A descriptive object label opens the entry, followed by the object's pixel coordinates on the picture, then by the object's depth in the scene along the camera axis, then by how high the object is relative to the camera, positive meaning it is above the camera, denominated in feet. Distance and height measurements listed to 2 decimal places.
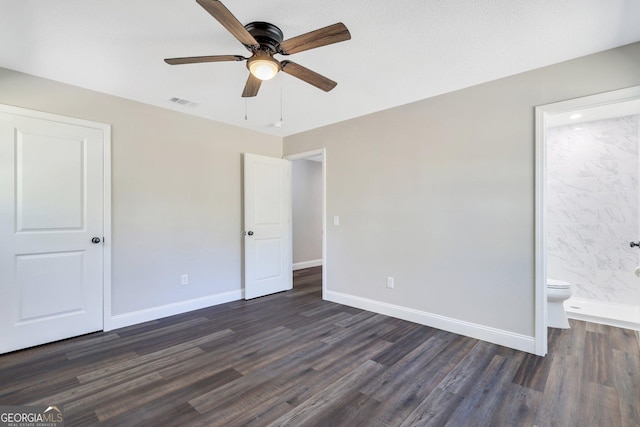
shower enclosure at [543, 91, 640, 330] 11.34 +0.10
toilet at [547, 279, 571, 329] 9.98 -3.15
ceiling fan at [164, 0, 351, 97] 5.27 +3.28
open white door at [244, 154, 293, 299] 13.57 -0.64
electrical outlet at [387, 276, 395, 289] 11.44 -2.74
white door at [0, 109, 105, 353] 8.41 -0.53
